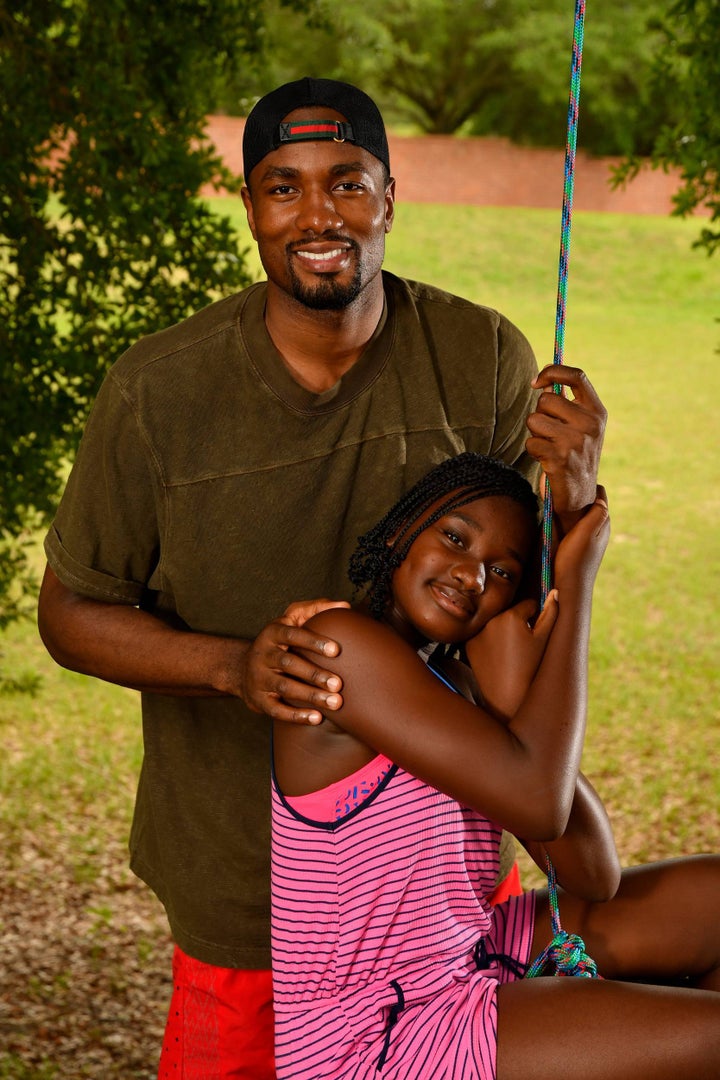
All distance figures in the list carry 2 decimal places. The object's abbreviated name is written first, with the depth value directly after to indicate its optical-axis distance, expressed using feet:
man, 8.64
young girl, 7.69
